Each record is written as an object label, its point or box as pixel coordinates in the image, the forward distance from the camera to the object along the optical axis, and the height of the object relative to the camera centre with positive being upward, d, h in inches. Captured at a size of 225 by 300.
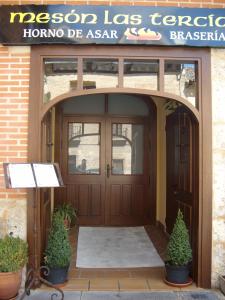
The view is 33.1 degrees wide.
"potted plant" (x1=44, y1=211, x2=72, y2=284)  167.5 -41.6
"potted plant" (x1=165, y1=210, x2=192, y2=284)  169.0 -41.8
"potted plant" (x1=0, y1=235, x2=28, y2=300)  147.8 -41.7
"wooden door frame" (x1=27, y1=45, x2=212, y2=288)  169.2 +27.2
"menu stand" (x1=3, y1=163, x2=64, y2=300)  148.4 -7.6
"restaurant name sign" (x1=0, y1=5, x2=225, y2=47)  166.7 +60.2
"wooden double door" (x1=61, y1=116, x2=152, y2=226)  293.0 -6.8
